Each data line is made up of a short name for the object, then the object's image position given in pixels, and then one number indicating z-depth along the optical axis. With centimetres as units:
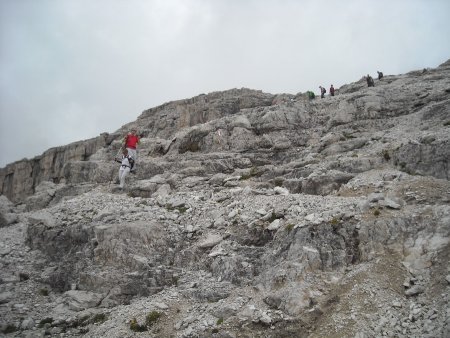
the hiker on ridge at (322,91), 5204
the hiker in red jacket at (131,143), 3228
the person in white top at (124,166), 3144
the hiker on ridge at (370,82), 4762
